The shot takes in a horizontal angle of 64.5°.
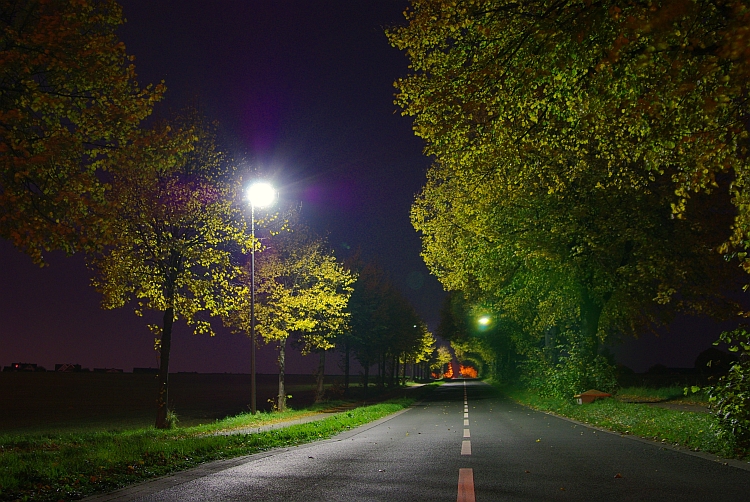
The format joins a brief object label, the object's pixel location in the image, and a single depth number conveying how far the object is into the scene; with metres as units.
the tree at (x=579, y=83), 7.07
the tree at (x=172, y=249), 18.22
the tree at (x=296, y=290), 25.70
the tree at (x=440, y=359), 131.60
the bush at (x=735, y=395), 9.23
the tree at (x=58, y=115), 10.21
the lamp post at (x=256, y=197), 20.34
